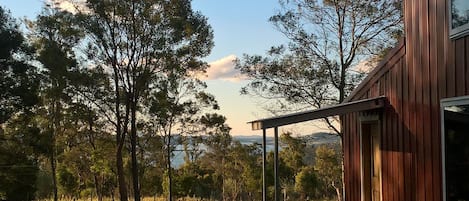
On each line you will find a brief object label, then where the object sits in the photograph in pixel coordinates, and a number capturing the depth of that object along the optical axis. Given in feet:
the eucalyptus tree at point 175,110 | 57.77
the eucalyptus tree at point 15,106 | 46.96
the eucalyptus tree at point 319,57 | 46.37
